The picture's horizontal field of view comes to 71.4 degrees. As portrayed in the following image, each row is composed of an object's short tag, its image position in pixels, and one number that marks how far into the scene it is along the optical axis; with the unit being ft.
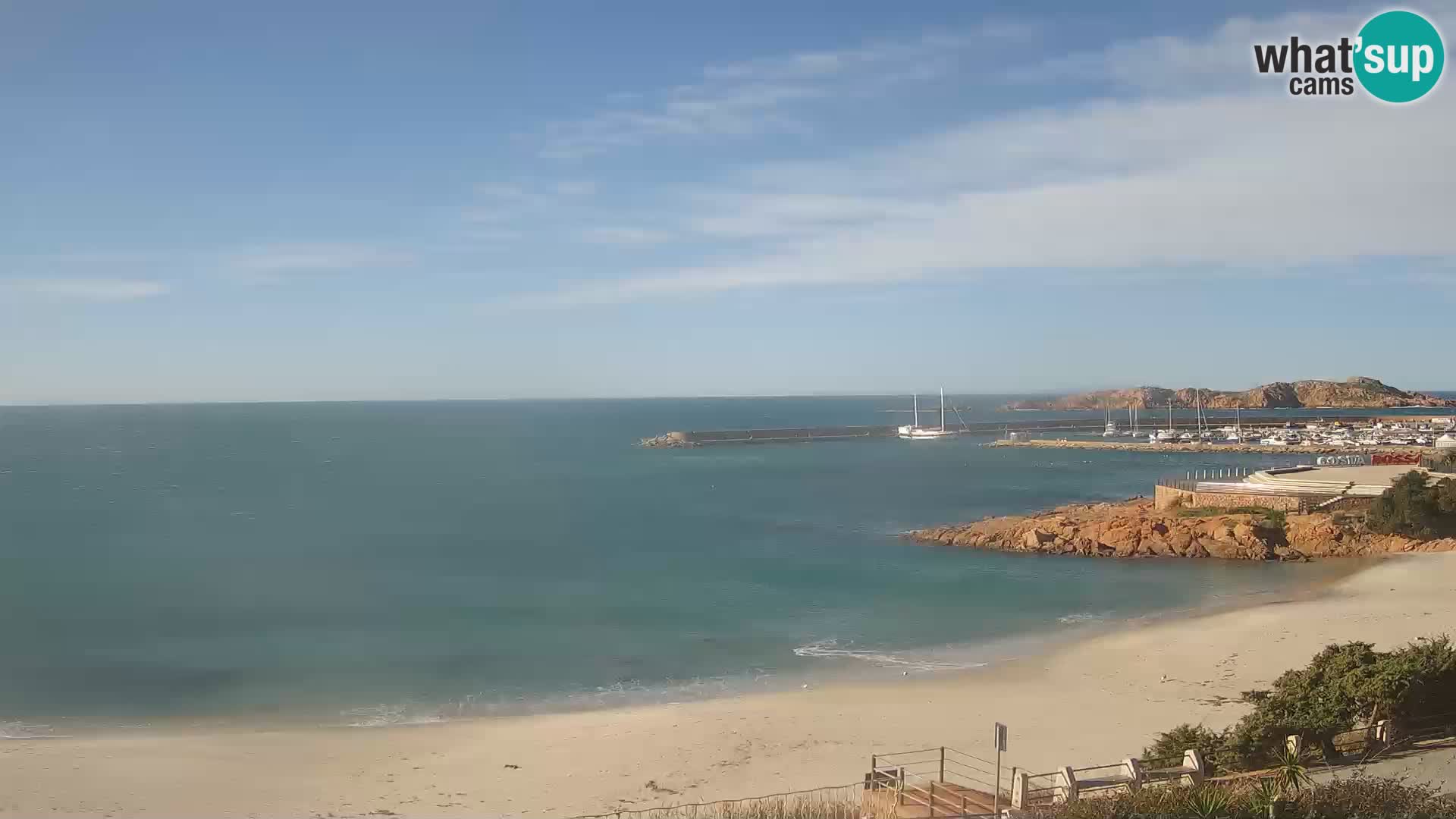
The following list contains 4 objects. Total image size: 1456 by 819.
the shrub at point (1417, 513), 114.83
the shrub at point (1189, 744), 39.45
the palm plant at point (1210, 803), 29.84
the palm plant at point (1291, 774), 32.35
